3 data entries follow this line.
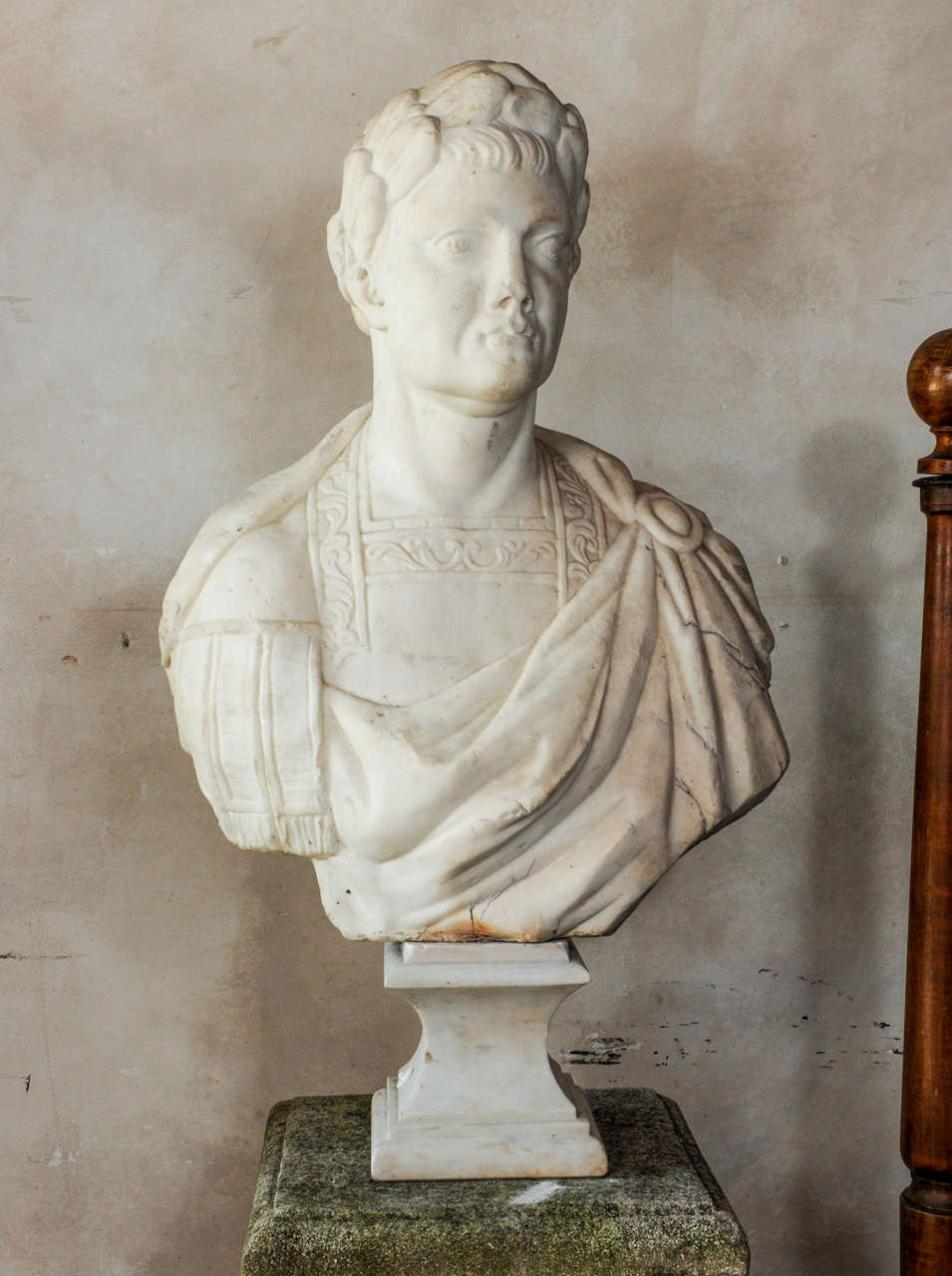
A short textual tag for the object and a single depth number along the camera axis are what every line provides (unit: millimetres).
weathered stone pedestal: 2422
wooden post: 3023
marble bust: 2412
